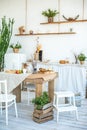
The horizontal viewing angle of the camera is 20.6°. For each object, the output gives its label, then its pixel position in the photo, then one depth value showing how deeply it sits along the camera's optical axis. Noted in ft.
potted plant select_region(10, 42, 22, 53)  22.31
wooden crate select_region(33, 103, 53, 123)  12.79
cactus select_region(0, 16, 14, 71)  21.63
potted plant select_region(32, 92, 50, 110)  12.86
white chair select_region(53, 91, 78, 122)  13.20
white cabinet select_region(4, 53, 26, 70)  21.38
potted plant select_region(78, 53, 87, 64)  19.56
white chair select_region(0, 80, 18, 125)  12.55
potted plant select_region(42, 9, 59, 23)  21.30
